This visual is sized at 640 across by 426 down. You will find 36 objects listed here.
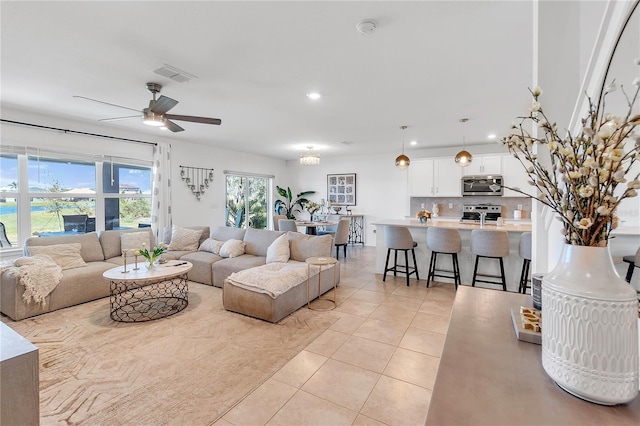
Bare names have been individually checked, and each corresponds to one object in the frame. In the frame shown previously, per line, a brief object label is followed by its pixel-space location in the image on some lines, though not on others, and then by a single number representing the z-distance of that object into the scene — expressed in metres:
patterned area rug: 1.91
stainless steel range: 6.44
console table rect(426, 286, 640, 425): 0.70
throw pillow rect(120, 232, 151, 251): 4.72
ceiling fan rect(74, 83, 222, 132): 2.93
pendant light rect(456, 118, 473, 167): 4.84
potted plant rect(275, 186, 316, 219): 8.88
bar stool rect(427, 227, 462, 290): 4.16
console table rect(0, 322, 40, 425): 1.11
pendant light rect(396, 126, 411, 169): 5.12
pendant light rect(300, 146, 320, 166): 6.45
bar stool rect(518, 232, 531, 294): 3.67
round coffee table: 3.27
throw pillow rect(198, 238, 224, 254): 4.96
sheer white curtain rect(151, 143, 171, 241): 5.60
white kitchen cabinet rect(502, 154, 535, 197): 5.93
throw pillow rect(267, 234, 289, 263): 4.25
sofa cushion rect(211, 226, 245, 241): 5.14
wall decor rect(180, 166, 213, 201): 6.23
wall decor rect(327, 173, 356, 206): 8.34
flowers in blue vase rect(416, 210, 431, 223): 5.08
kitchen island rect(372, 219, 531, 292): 4.15
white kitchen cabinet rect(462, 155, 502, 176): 6.11
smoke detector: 2.04
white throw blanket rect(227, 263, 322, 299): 3.18
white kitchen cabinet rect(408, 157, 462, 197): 6.55
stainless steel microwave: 6.12
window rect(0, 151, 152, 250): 4.09
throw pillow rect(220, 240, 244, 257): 4.66
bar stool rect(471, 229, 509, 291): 3.82
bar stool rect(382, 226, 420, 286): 4.45
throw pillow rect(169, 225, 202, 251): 5.19
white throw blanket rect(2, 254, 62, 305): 3.21
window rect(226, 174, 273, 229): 7.63
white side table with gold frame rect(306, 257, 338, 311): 3.49
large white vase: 0.73
